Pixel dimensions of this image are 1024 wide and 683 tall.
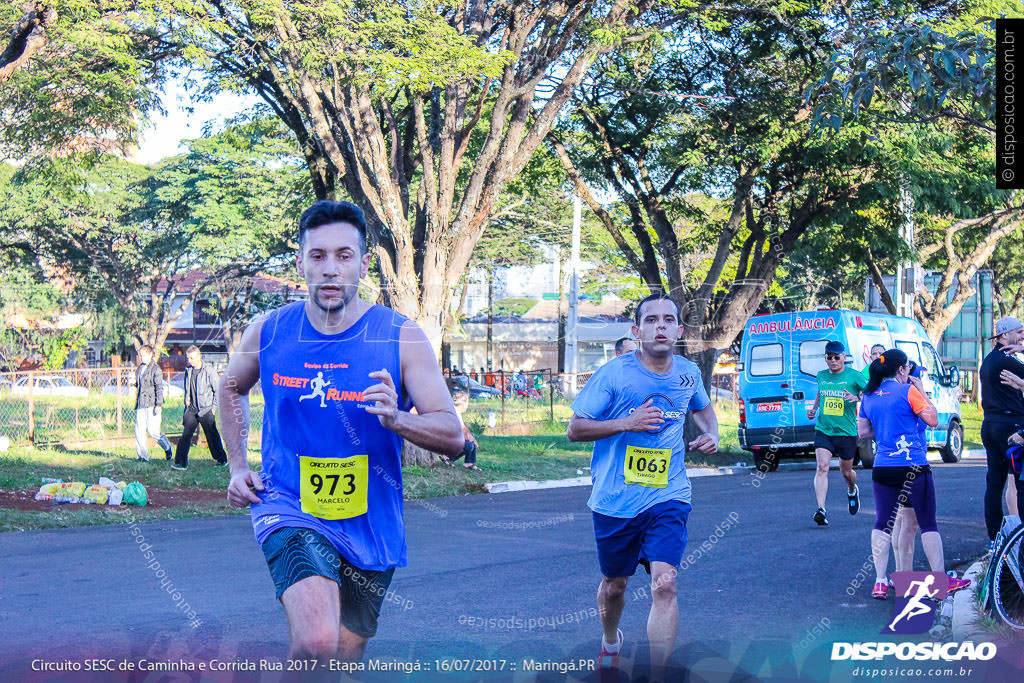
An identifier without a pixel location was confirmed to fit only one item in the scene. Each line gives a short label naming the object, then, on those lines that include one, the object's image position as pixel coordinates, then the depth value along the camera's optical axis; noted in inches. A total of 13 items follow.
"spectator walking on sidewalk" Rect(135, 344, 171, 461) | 664.4
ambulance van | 753.6
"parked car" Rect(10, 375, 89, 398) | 811.4
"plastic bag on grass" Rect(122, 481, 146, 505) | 520.1
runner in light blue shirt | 222.8
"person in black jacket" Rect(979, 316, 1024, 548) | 351.6
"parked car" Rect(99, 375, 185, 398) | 847.9
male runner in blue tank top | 155.1
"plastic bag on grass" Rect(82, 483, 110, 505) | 515.8
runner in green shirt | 455.2
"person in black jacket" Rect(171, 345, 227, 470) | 644.7
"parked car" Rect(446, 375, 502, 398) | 1519.9
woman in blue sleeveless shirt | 301.4
